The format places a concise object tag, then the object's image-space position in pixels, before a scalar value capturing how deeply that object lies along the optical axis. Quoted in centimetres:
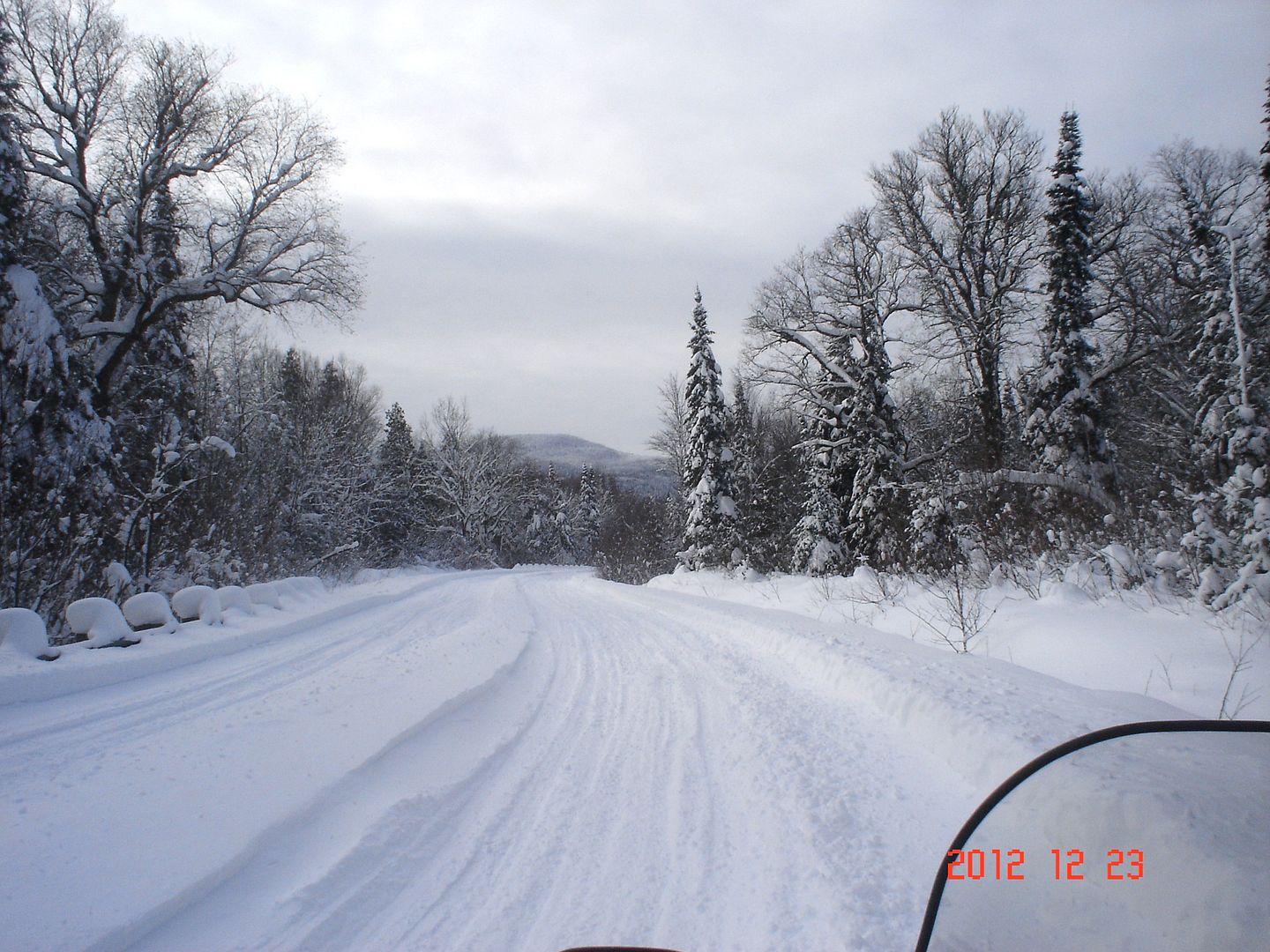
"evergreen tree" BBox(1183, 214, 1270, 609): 562
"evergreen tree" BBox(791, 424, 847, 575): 2000
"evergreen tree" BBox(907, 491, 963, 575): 1108
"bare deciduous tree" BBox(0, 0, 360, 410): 1378
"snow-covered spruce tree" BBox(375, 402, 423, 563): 3791
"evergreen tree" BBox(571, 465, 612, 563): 6377
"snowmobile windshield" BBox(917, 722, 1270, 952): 84
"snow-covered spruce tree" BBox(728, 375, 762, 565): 2441
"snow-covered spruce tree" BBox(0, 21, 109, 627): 841
